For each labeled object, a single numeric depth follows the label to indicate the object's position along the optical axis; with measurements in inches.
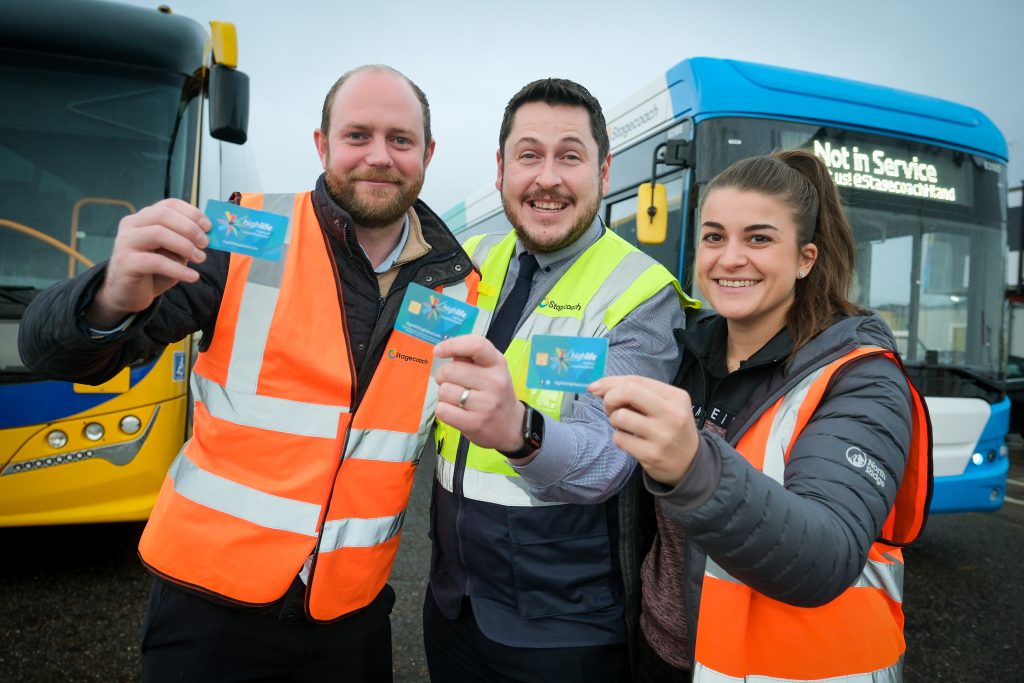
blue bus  178.9
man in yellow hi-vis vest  66.9
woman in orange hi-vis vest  41.3
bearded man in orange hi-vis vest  64.3
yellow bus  135.7
